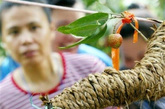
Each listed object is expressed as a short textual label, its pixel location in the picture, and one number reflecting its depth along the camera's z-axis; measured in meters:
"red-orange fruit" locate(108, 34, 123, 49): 1.31
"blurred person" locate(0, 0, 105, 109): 1.84
